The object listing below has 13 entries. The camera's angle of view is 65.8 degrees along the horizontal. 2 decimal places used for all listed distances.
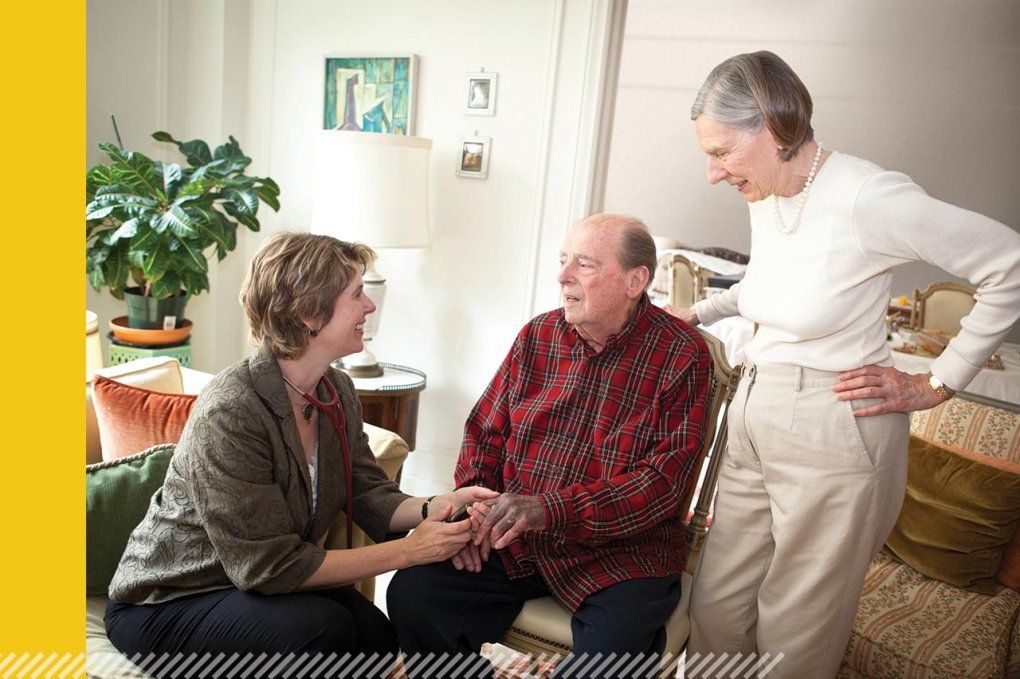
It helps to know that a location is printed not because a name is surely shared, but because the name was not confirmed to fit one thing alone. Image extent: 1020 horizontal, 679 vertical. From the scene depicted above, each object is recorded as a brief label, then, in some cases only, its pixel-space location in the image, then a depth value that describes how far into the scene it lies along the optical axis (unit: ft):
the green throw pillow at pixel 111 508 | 5.40
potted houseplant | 9.95
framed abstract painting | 11.10
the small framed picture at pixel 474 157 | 10.68
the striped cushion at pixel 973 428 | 7.43
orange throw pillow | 6.00
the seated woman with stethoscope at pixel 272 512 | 4.49
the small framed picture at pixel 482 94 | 10.48
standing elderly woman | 4.42
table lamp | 9.59
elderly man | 5.25
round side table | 9.72
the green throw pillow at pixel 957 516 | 6.91
